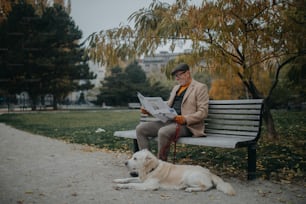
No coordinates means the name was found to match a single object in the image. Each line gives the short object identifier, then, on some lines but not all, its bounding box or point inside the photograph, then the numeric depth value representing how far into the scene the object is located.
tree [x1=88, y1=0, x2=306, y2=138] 6.14
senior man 4.70
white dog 3.99
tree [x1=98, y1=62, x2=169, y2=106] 36.78
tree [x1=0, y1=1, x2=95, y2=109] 23.69
